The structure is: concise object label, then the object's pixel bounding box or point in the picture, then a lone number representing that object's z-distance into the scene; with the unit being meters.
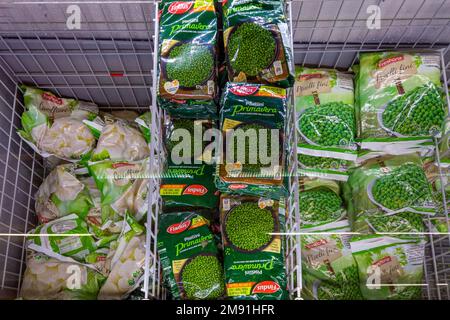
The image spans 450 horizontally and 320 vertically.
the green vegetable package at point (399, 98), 1.66
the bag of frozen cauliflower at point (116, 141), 1.89
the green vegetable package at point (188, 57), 1.45
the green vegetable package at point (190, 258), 1.45
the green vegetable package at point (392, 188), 1.66
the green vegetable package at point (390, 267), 1.65
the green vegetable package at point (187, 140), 1.60
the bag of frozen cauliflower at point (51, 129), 1.89
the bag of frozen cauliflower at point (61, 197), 1.87
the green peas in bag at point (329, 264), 1.69
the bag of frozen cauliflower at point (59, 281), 1.71
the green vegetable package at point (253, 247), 1.41
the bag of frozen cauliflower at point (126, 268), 1.68
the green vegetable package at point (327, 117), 1.73
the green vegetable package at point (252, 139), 1.41
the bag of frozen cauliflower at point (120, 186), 1.82
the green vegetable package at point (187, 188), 1.58
